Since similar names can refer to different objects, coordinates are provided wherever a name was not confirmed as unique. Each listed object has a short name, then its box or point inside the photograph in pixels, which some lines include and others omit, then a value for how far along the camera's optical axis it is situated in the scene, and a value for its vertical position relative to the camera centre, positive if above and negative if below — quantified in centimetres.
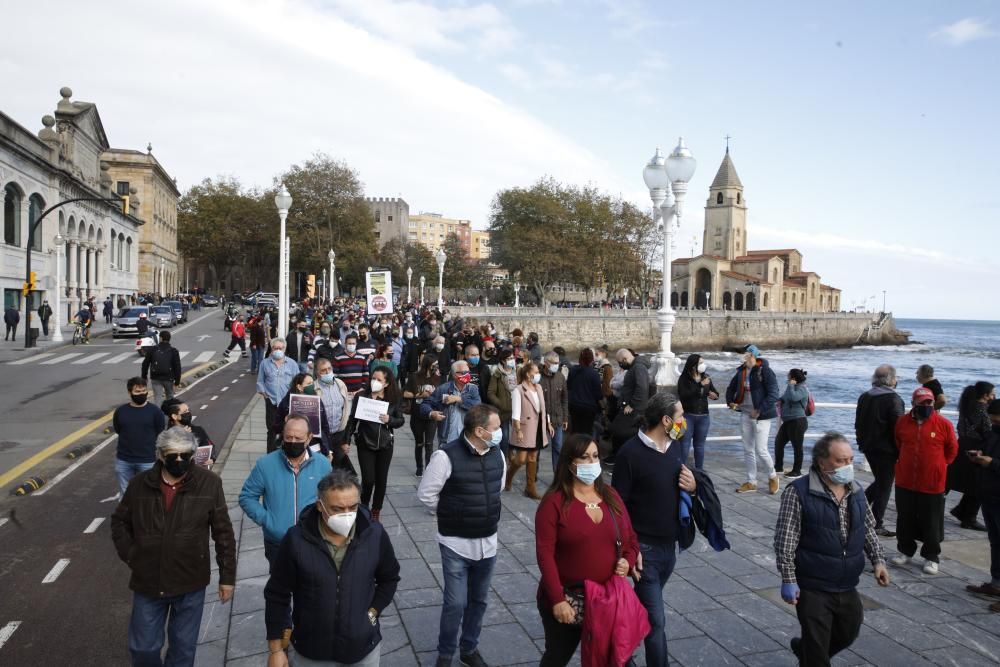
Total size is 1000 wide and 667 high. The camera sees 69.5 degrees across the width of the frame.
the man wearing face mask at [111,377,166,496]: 670 -143
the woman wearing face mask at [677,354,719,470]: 880 -116
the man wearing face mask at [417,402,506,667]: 443 -139
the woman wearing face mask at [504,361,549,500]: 827 -139
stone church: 10431 +423
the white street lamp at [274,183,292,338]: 1995 +28
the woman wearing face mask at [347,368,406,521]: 705 -153
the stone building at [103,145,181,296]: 6600 +747
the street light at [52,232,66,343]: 2947 -201
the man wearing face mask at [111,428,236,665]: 384 -143
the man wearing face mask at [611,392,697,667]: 425 -115
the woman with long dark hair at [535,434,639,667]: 362 -124
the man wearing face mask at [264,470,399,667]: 321 -135
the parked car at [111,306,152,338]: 3189 -200
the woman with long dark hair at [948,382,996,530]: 727 -122
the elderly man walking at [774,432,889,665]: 394 -136
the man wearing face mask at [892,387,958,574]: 630 -143
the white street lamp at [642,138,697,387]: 1382 +209
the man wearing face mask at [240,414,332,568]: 449 -127
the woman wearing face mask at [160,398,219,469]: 645 -124
